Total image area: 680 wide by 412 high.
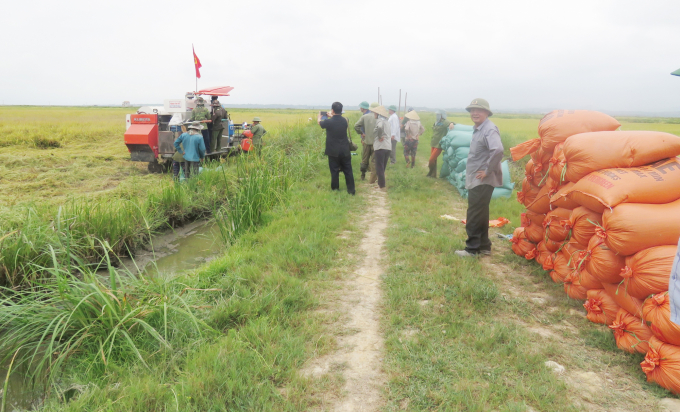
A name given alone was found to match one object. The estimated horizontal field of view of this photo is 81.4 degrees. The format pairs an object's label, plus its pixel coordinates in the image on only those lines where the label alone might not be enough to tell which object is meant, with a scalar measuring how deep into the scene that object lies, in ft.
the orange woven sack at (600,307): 9.24
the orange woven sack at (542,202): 12.75
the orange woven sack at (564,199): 10.96
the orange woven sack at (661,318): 7.07
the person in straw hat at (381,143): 24.46
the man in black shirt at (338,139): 21.86
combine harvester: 30.22
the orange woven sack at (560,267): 11.52
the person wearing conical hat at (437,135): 29.86
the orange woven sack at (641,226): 8.22
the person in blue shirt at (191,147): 24.99
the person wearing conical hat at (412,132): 31.76
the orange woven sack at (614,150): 9.47
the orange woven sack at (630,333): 8.04
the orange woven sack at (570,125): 11.86
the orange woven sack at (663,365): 7.00
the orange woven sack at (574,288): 10.57
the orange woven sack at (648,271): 7.70
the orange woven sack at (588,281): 9.77
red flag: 35.74
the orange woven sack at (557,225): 11.64
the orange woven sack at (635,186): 8.91
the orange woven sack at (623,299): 8.29
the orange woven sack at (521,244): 14.01
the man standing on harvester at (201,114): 31.09
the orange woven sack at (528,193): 13.74
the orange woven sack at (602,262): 8.94
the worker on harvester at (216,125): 33.06
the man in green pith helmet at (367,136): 26.06
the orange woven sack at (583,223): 10.01
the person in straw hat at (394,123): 32.17
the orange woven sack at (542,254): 12.55
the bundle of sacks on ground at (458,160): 23.17
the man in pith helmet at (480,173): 13.65
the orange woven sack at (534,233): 13.57
